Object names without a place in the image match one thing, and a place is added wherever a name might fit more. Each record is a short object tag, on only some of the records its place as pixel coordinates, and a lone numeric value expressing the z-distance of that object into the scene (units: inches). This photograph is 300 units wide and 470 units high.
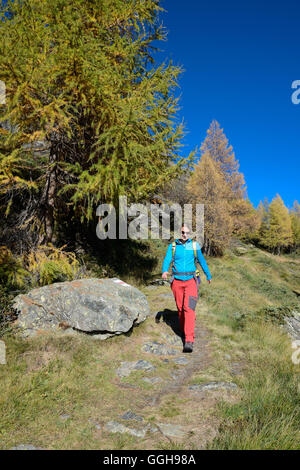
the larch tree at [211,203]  860.6
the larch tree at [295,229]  2281.7
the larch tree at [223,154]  1148.5
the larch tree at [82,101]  235.5
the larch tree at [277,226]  1879.9
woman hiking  208.2
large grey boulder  200.1
